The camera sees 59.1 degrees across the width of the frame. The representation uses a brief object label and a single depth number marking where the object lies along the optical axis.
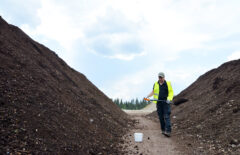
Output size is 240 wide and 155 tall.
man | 9.06
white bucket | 8.09
